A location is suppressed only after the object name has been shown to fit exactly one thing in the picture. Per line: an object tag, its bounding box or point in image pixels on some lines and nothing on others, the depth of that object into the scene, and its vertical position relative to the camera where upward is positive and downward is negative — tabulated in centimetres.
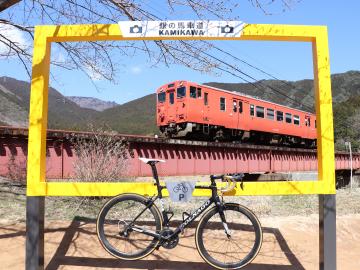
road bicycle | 435 -66
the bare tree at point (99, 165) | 904 +4
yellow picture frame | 422 +59
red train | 2056 +282
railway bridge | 1245 +48
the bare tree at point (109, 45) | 641 +240
